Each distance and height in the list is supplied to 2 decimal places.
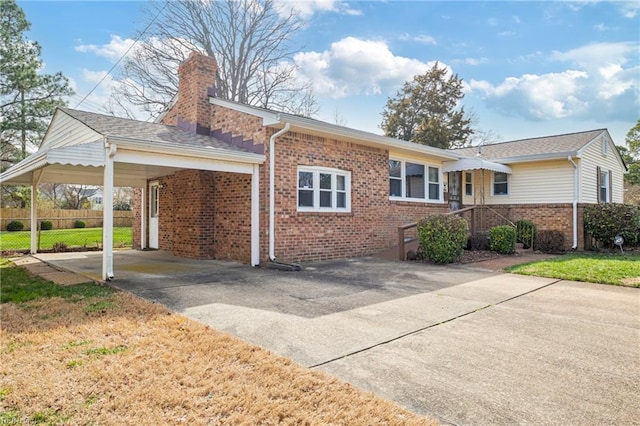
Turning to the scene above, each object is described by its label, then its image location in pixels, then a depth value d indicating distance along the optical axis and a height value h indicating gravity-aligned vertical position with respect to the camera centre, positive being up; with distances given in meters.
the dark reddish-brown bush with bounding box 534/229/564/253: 12.91 -0.93
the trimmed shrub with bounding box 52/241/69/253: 13.17 -1.12
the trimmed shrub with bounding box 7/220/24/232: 24.00 -0.70
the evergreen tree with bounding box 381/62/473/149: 32.88 +9.27
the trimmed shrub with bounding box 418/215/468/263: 9.99 -0.58
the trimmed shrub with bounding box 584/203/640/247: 12.91 -0.26
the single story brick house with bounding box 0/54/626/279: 8.81 +1.10
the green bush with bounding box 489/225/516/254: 11.91 -0.77
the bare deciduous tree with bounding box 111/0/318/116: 23.83 +10.62
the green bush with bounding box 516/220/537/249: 13.73 -0.64
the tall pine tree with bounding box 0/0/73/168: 23.41 +8.06
